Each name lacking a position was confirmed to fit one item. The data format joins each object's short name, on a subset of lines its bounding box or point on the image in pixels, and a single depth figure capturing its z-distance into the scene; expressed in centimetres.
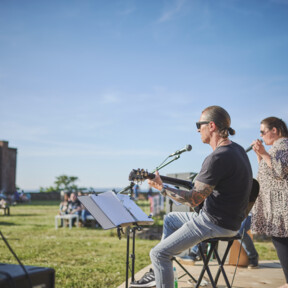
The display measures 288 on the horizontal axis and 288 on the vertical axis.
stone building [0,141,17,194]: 5066
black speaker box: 178
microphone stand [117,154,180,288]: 369
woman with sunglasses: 373
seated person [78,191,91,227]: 1422
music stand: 325
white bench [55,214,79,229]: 1359
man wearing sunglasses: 288
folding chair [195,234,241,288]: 305
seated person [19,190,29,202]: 3907
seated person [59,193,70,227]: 1495
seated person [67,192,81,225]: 1450
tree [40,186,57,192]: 5652
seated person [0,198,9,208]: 1973
